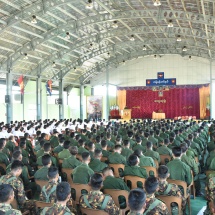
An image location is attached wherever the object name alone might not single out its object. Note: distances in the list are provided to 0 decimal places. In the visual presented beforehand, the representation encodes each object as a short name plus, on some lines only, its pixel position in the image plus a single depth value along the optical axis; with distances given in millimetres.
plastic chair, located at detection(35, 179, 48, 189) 6129
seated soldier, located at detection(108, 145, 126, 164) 8000
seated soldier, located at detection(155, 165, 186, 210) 5109
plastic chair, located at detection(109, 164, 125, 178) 7566
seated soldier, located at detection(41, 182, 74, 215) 3877
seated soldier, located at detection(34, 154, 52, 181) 6337
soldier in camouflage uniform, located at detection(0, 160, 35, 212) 5320
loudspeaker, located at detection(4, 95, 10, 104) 24373
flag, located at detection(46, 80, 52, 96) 29453
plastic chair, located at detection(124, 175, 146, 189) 6227
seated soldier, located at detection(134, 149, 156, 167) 7566
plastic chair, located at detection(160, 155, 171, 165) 9357
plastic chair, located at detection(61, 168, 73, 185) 7211
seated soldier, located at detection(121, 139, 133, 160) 9148
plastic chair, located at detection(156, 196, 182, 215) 4812
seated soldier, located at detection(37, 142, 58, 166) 7902
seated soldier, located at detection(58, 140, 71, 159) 8750
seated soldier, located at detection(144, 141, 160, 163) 8594
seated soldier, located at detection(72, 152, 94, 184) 6176
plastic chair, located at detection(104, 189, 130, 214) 5114
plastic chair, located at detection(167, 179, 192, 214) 5945
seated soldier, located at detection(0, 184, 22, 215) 3947
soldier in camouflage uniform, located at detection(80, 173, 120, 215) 4410
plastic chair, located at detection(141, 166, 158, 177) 7199
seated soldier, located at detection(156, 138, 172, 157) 9545
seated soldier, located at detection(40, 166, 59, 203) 4958
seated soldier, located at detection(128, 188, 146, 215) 3576
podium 36781
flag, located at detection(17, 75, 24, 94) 24891
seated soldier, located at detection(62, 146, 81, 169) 7508
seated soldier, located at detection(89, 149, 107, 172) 7121
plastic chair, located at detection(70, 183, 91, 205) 5590
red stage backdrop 36094
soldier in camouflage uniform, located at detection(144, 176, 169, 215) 3945
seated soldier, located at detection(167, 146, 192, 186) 6551
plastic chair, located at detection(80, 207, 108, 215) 4141
